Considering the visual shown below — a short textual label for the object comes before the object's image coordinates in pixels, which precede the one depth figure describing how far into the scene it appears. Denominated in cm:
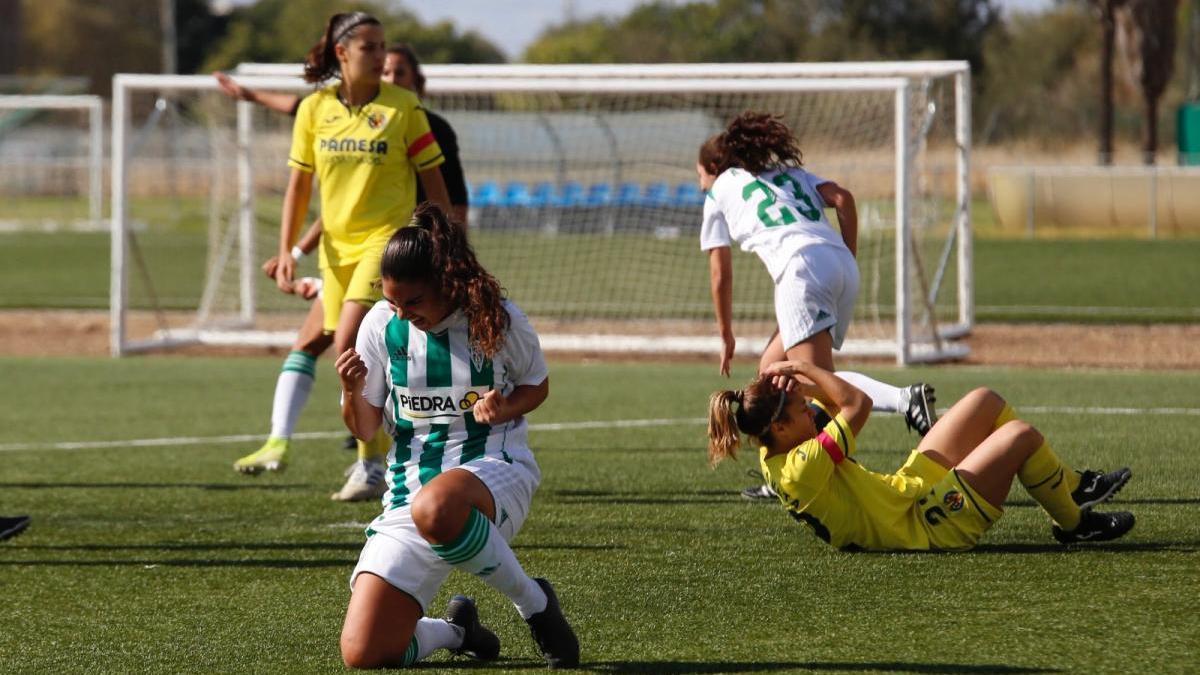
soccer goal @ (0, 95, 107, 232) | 6917
